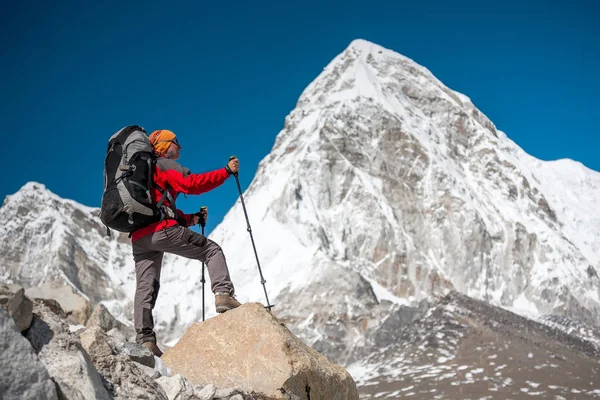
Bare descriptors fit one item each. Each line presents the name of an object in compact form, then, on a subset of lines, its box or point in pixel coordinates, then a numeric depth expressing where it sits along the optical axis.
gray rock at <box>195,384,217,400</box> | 5.51
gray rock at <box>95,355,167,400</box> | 4.95
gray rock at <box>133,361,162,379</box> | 5.56
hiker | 6.74
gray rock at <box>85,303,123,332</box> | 11.98
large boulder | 6.46
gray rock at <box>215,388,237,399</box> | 5.72
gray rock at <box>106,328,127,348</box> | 5.66
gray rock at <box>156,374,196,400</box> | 5.44
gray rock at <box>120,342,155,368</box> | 5.72
